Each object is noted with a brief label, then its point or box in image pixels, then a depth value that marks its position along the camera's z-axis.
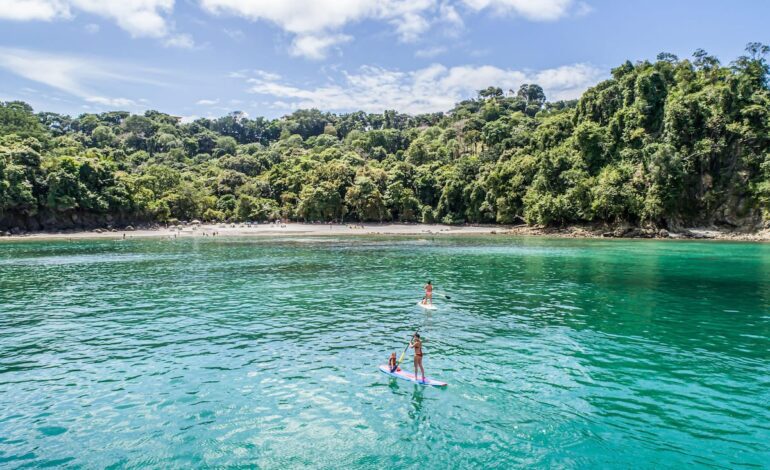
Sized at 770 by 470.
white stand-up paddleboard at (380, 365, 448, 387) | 17.70
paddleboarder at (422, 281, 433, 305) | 31.23
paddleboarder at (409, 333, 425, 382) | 17.98
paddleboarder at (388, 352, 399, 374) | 18.94
